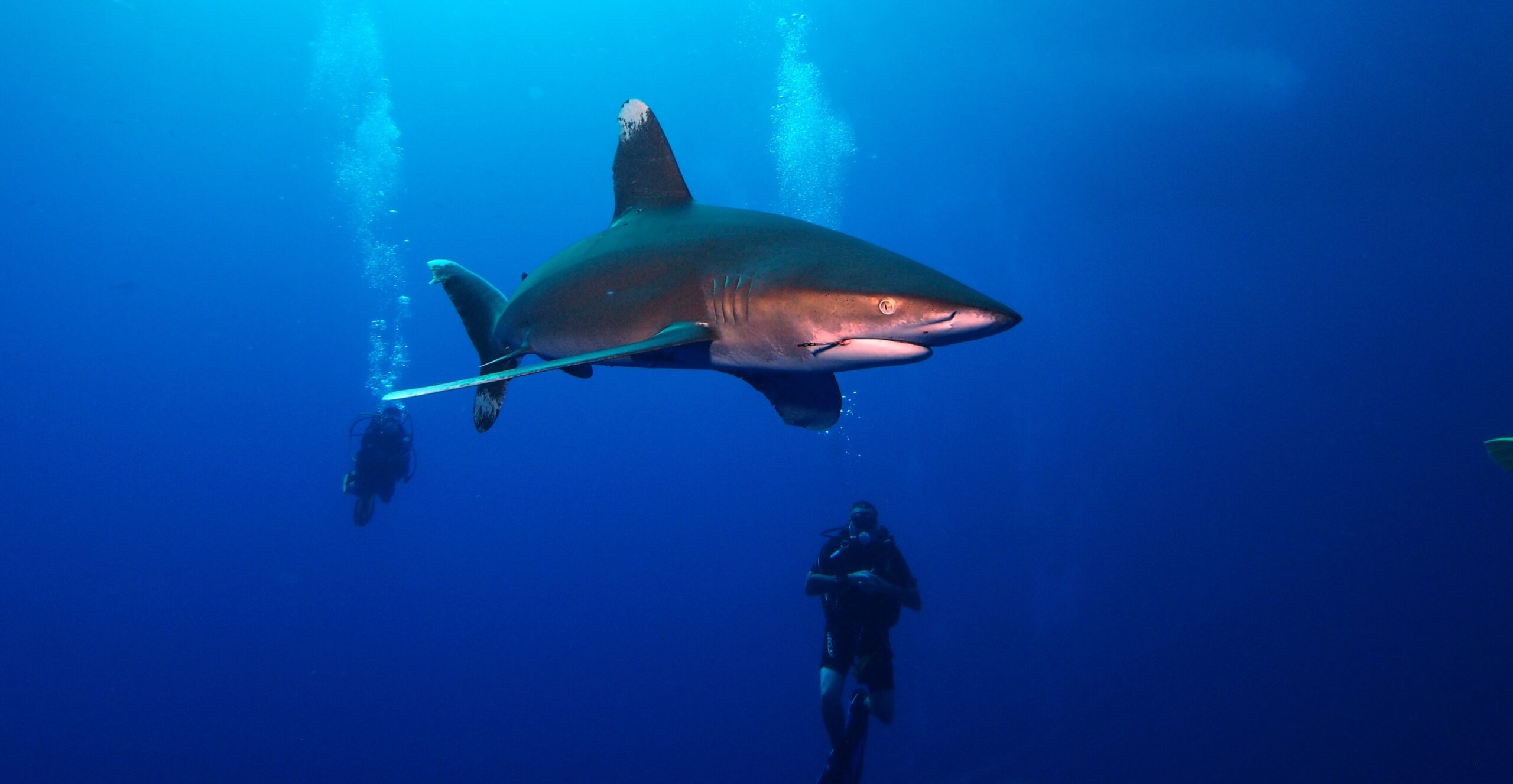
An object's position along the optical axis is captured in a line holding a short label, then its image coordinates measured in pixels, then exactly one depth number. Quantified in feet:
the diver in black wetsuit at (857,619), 23.81
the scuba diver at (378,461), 43.19
